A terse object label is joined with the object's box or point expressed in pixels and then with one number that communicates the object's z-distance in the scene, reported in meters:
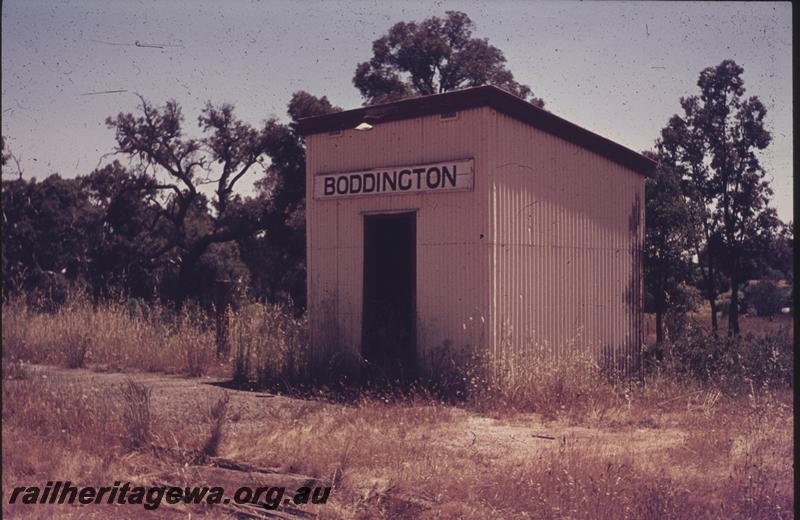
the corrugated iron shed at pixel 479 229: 10.05
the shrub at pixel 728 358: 10.73
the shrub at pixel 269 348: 10.95
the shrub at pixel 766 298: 24.70
